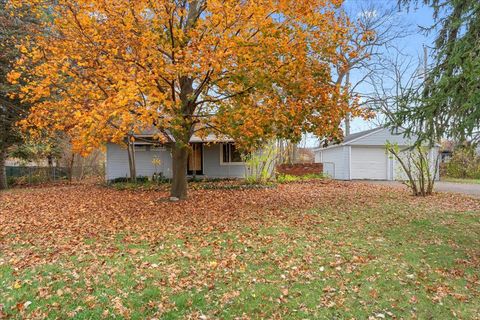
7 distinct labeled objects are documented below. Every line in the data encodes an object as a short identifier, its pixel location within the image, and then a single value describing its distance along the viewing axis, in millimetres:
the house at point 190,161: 18891
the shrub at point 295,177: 18748
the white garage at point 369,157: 22422
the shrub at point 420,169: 12398
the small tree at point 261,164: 16375
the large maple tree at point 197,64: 7695
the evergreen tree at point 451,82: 5384
